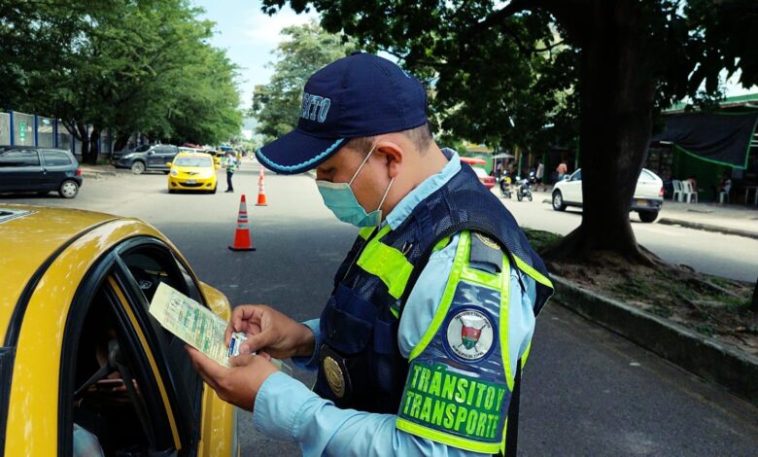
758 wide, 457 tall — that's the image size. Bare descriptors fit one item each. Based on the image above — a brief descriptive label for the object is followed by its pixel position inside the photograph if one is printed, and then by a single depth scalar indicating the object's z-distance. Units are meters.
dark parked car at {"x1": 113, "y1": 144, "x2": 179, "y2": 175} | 34.62
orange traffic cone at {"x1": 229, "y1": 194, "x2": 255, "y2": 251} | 9.95
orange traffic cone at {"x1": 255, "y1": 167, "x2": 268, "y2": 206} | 18.42
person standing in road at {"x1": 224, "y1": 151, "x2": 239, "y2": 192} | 22.86
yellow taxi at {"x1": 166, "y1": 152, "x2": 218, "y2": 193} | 21.25
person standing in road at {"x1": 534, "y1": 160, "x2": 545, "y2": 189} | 33.89
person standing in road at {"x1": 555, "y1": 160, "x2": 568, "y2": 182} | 28.28
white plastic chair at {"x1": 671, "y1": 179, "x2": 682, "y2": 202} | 25.47
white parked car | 17.89
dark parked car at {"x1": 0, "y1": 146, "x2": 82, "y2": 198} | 16.27
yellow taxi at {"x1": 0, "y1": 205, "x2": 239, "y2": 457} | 1.23
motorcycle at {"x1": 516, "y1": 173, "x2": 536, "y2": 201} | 24.98
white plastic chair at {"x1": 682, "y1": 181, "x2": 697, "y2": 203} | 25.12
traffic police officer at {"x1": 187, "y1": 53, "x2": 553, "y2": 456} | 1.13
